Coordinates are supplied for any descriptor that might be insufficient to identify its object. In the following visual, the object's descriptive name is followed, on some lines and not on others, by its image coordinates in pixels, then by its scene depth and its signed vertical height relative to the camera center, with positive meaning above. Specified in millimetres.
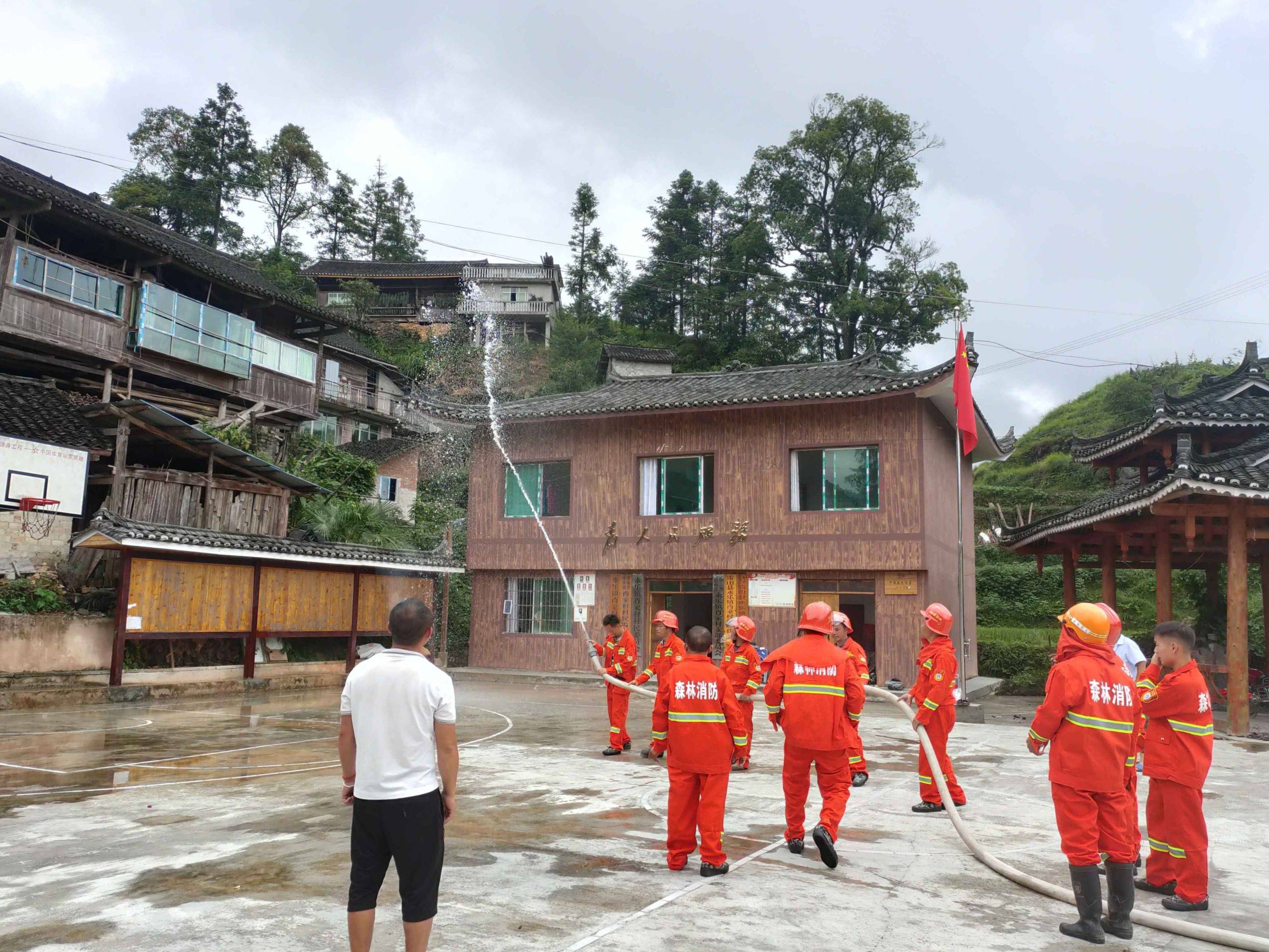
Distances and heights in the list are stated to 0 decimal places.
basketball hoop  17281 +1053
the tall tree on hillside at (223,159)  47438 +21363
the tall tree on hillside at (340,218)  53375 +20674
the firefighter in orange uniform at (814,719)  6141 -849
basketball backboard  17219 +1840
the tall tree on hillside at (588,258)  52344 +18407
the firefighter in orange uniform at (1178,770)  5348 -997
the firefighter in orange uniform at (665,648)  9219 -627
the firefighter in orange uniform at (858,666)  9070 -729
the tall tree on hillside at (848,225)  38719 +15967
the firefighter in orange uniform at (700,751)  5684 -1016
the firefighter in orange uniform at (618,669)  10641 -954
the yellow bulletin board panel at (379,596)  21312 -384
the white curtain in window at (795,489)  20656 +2251
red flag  17938 +3901
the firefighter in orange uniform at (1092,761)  4797 -858
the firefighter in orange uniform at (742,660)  8773 -679
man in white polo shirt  3822 -813
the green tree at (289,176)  50406 +21948
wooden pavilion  13320 +1448
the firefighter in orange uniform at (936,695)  7664 -829
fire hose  4578 -1656
